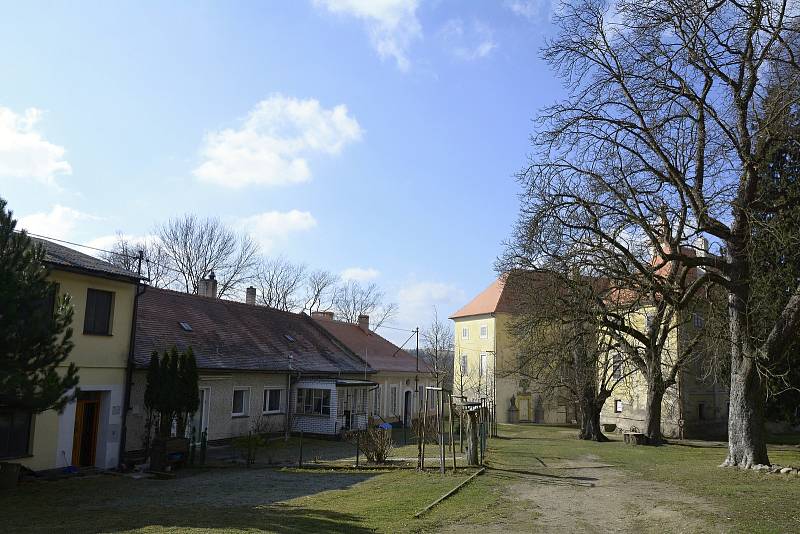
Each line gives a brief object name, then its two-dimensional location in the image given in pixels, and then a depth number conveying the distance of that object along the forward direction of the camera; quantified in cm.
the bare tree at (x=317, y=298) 6046
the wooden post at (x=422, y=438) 1598
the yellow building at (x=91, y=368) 1678
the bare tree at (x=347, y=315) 6518
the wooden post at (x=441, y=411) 1538
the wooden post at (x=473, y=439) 1744
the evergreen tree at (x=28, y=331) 1204
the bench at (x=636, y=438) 2783
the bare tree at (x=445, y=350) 6483
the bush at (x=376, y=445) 1830
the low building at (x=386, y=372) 3538
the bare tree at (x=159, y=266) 4354
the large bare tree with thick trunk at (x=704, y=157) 1561
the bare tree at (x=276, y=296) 5491
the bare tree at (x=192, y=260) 4503
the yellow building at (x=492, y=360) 4841
